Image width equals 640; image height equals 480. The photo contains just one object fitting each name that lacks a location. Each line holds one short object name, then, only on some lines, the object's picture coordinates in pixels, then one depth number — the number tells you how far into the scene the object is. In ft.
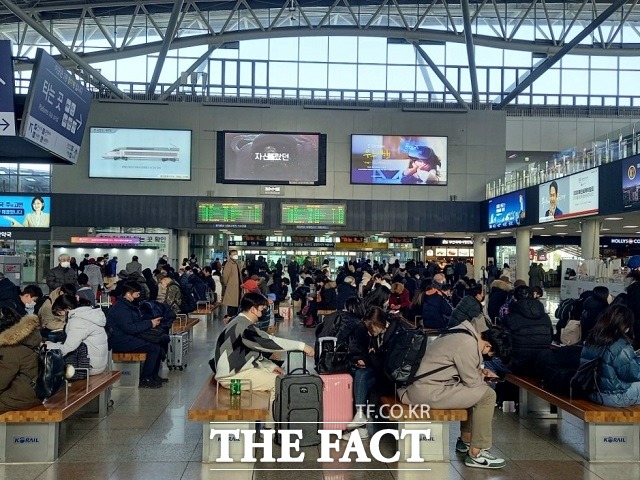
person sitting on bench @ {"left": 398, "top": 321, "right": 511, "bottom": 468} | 18.37
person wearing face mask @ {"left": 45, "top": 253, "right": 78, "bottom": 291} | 44.19
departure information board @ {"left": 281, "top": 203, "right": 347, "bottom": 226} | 93.61
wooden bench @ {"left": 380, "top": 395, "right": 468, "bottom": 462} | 18.78
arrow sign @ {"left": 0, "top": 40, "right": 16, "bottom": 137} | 35.14
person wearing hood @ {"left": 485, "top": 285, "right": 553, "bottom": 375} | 24.64
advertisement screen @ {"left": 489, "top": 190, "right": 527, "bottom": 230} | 75.46
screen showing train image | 93.40
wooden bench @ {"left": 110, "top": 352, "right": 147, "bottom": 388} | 28.68
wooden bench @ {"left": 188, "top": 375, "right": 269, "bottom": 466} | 18.01
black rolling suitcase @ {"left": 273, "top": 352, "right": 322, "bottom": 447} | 19.80
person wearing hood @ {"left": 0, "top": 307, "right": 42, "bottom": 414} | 18.02
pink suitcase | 20.95
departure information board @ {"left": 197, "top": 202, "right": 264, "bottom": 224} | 92.58
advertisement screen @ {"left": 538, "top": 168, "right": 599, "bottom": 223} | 57.23
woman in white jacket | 22.80
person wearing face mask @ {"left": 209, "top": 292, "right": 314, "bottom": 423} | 20.61
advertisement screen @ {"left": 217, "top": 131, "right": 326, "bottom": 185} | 92.99
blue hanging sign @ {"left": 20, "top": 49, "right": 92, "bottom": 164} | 36.99
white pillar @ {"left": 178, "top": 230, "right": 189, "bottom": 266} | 100.22
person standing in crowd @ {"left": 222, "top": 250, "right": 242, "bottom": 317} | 48.67
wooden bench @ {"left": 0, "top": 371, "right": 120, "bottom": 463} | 18.02
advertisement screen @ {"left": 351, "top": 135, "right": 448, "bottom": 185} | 94.48
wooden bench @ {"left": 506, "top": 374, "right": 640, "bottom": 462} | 18.60
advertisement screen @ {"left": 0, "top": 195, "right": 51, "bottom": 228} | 95.20
